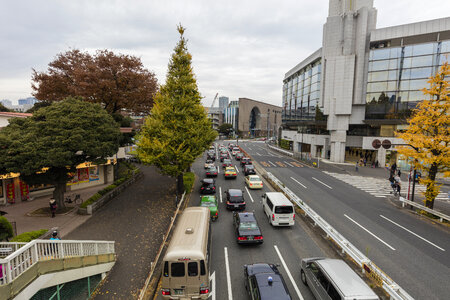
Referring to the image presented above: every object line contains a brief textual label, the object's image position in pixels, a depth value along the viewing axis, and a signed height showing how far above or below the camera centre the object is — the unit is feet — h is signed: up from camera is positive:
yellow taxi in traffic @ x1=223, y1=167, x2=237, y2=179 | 104.78 -20.13
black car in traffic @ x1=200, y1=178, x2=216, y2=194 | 80.38 -20.44
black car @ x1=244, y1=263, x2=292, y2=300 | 27.48 -19.23
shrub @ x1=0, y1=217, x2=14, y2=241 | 41.47 -18.89
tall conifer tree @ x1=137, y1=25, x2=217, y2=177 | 69.31 +1.18
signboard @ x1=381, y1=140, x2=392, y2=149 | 84.95 -3.93
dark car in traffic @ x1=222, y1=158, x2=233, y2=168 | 128.06 -19.25
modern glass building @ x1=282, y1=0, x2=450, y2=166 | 140.56 +37.50
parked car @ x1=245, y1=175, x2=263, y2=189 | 88.13 -20.11
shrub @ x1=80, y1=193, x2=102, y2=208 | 63.33 -20.99
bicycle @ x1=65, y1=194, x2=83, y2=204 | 68.82 -22.86
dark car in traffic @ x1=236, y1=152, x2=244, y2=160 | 163.12 -18.64
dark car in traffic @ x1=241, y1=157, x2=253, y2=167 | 135.65 -18.72
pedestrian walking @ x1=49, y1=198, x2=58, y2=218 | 59.72 -20.89
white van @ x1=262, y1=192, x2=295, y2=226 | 54.24 -19.31
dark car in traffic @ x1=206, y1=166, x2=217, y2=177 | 103.81 -19.35
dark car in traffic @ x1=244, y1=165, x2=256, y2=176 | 112.06 -19.55
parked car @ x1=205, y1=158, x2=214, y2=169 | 121.64 -19.38
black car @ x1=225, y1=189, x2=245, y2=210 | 65.57 -20.25
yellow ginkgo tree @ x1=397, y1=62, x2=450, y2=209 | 59.00 -0.43
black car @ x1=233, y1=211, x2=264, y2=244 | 45.34 -20.00
